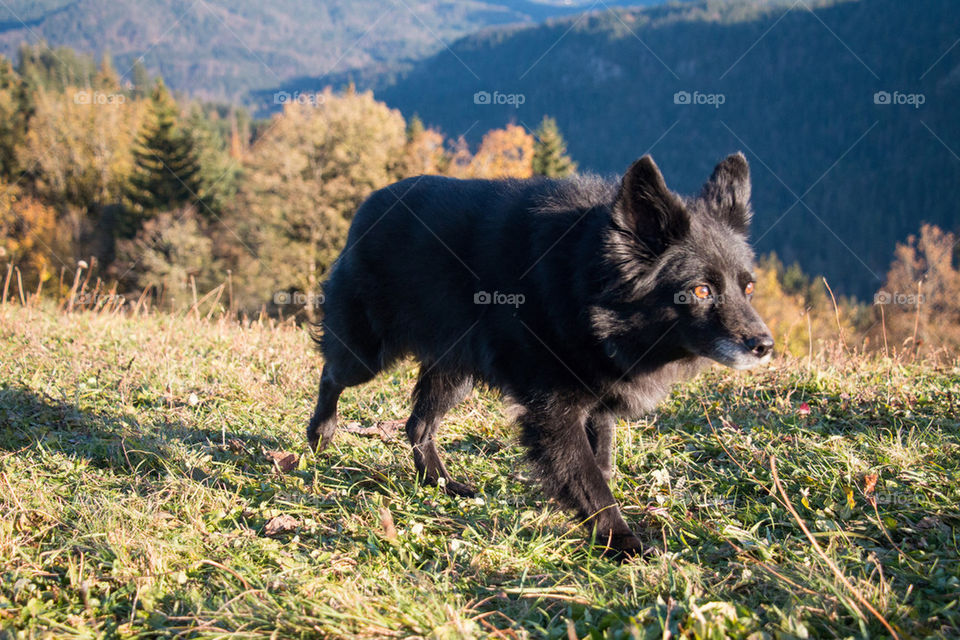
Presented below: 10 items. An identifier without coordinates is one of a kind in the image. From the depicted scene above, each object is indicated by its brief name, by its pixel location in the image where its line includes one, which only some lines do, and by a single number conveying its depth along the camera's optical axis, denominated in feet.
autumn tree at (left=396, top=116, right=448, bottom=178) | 97.82
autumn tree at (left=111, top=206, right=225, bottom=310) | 103.81
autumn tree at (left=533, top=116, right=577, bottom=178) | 114.01
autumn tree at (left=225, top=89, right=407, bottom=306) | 89.61
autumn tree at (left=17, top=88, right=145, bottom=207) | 132.67
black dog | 9.71
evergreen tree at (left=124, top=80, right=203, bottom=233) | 120.78
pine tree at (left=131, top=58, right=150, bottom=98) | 236.92
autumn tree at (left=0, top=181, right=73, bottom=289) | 119.75
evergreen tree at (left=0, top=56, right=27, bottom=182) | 138.72
